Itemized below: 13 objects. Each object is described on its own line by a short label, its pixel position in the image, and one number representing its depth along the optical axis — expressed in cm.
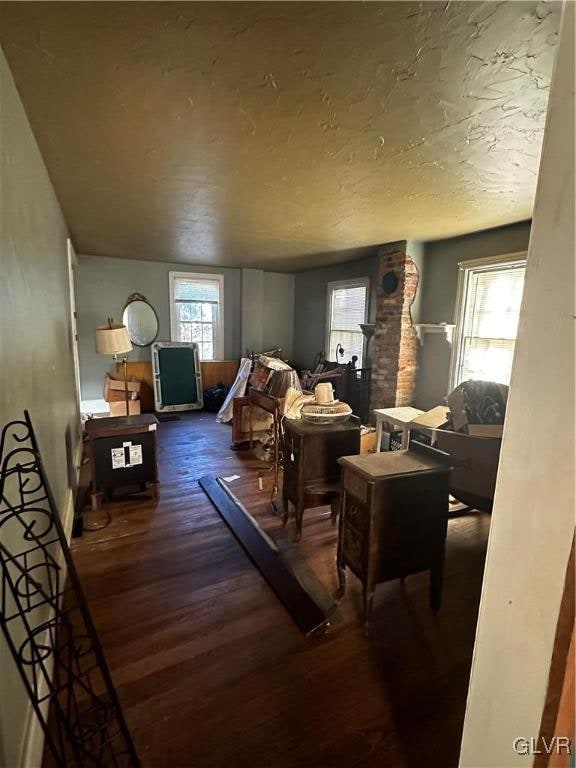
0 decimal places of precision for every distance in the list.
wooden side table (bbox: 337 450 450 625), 172
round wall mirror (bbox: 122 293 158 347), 592
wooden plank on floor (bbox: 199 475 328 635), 184
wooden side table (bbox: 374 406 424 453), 346
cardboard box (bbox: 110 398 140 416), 537
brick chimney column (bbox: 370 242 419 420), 418
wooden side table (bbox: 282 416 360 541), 237
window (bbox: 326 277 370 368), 528
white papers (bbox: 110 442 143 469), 293
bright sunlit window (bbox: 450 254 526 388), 347
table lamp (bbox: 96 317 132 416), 372
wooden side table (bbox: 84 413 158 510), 286
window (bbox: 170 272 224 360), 624
